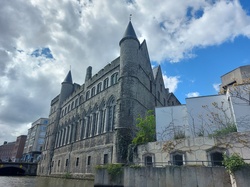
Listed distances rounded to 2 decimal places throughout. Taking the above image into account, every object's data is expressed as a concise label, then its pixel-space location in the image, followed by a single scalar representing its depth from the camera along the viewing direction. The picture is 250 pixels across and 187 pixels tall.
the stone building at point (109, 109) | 16.89
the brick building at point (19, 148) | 67.62
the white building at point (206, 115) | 11.59
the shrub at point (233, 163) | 8.23
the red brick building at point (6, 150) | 76.91
